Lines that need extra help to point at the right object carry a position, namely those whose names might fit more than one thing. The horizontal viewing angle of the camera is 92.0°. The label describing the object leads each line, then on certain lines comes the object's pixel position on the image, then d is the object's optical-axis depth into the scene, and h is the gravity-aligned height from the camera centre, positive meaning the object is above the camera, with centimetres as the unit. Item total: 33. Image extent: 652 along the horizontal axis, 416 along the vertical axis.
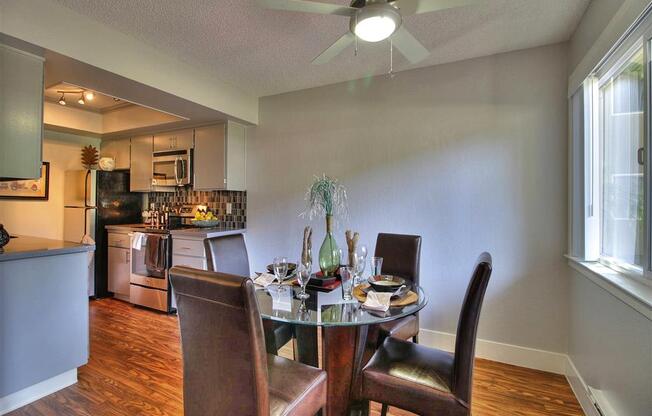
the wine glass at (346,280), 173 -40
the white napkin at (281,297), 154 -48
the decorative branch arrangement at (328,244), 195 -22
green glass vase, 194 -28
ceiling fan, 140 +91
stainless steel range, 353 -73
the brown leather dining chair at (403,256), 216 -35
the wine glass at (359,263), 188 -33
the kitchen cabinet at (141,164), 416 +58
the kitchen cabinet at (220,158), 356 +59
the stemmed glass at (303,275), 167 -35
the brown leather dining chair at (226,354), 105 -52
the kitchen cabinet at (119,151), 436 +80
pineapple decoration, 399 +64
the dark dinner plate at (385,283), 174 -43
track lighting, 345 +126
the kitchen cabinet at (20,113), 191 +58
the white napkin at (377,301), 147 -45
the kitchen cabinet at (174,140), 386 +85
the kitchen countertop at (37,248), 193 -28
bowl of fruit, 375 -14
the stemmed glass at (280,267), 179 -33
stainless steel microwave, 385 +50
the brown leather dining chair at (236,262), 186 -38
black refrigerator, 393 -4
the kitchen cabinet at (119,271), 390 -81
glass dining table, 139 -57
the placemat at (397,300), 157 -46
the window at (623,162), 152 +28
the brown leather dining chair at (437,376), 129 -73
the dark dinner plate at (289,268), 210 -41
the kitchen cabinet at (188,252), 342 -49
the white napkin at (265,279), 192 -45
